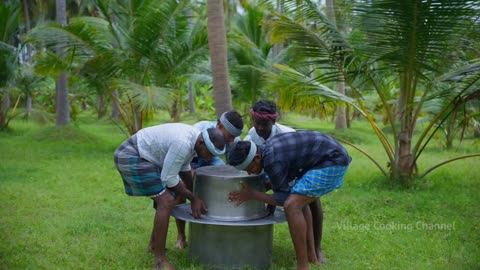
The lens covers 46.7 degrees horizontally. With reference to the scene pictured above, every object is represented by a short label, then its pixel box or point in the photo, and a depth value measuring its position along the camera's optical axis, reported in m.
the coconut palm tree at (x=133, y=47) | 11.49
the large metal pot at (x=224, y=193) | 4.63
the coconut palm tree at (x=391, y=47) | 7.04
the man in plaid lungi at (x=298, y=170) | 4.37
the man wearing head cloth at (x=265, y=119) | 4.86
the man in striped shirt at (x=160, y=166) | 4.52
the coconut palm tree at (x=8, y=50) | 14.23
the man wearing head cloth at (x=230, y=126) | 4.54
